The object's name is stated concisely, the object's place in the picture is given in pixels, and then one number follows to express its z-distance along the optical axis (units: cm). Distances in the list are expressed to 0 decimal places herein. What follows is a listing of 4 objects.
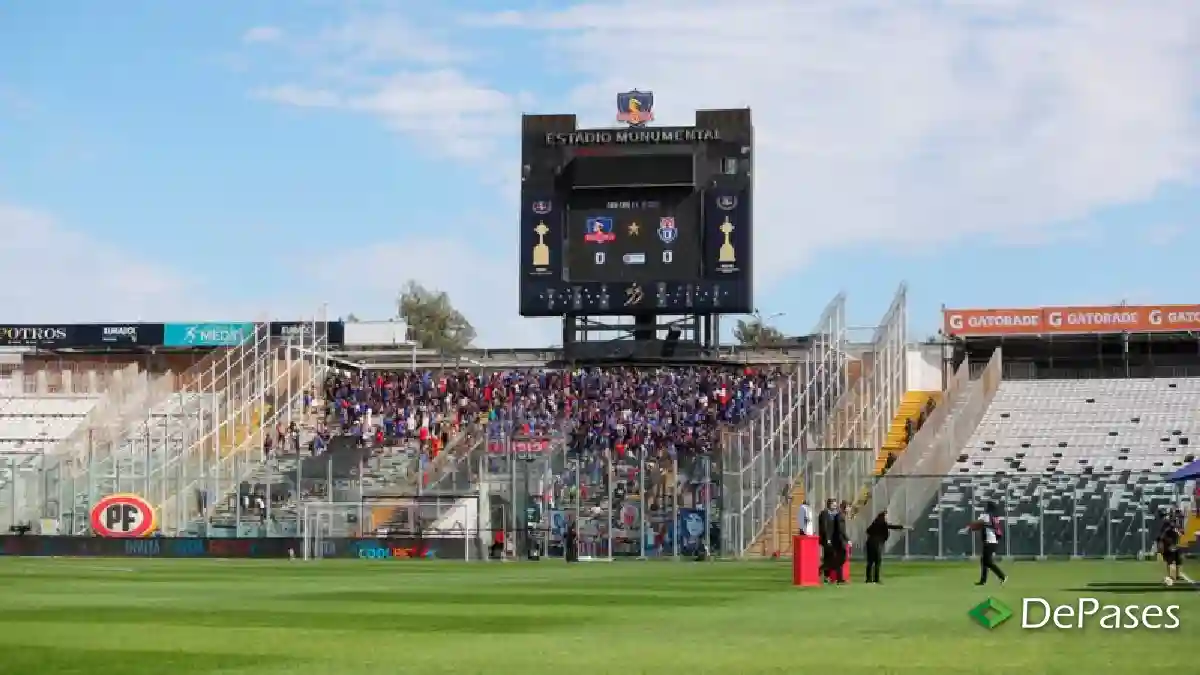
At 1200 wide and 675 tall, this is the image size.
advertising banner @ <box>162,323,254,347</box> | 8906
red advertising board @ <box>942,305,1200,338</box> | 7788
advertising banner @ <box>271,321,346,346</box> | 8750
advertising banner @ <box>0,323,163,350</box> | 9169
